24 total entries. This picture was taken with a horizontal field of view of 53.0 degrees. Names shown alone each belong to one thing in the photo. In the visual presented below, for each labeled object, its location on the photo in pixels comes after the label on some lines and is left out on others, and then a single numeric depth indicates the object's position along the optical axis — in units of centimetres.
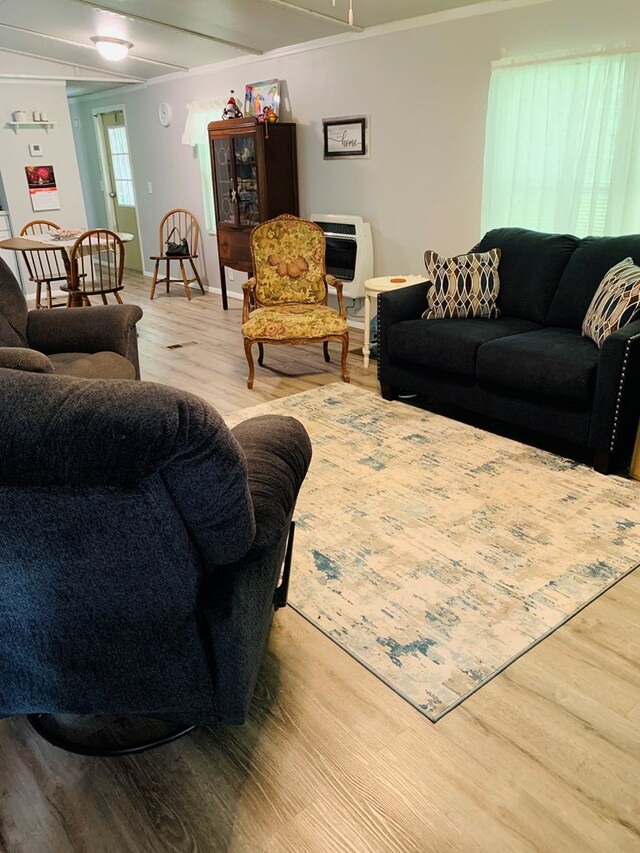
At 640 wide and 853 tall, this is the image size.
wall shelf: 663
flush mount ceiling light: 479
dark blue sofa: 267
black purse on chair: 668
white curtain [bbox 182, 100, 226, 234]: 605
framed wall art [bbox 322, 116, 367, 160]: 478
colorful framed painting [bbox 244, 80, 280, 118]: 533
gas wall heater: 488
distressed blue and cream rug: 182
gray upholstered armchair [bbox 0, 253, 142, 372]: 284
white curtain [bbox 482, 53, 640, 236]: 330
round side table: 403
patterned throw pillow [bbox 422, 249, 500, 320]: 351
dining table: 502
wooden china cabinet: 525
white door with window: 791
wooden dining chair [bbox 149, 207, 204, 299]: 671
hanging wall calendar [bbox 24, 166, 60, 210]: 691
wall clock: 669
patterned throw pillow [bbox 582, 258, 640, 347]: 274
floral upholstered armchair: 420
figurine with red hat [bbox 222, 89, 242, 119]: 552
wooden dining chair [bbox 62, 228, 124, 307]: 500
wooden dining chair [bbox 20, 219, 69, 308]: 563
